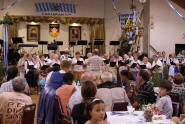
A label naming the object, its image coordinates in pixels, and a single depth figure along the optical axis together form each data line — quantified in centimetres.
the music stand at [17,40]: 1383
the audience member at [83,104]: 285
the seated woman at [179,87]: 451
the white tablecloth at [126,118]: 315
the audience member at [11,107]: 337
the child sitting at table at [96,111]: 243
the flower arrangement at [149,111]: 315
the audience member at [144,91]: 442
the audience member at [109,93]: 377
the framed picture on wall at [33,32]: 1802
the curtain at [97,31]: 1839
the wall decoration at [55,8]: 1780
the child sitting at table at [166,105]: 371
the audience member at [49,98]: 460
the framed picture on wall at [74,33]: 1866
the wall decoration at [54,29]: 1822
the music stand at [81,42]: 1455
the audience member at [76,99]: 341
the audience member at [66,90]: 418
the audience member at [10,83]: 418
